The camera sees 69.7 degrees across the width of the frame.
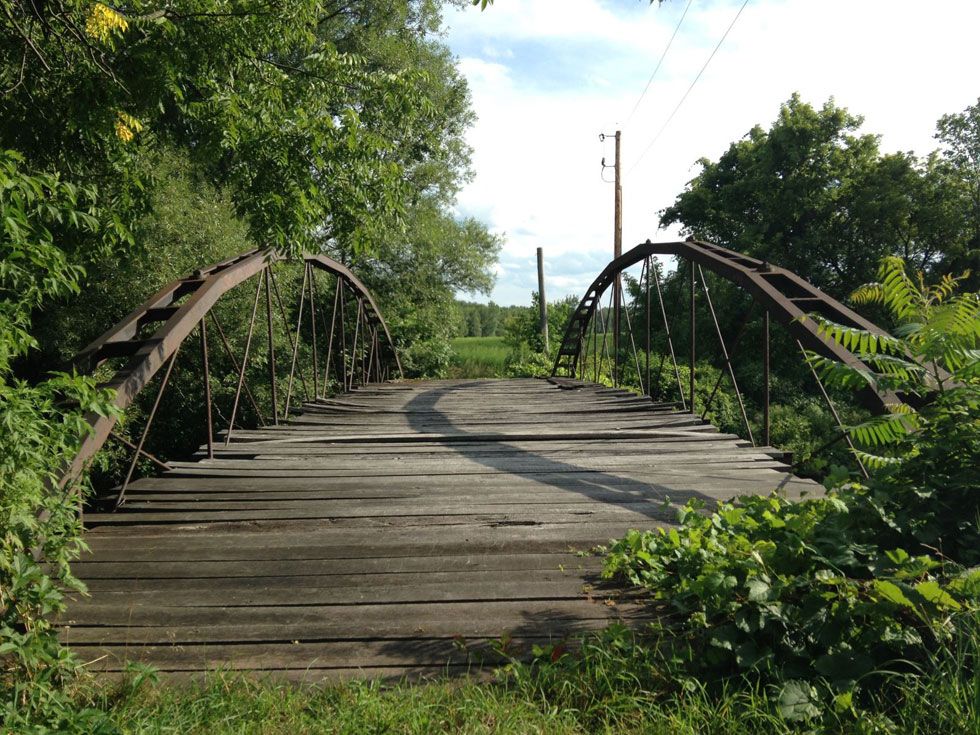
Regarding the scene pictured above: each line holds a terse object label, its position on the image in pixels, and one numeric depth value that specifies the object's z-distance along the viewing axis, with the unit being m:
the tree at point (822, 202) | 21.78
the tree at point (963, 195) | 21.03
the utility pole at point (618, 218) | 22.91
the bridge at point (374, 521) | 2.72
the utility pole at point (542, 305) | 24.45
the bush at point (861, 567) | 2.14
